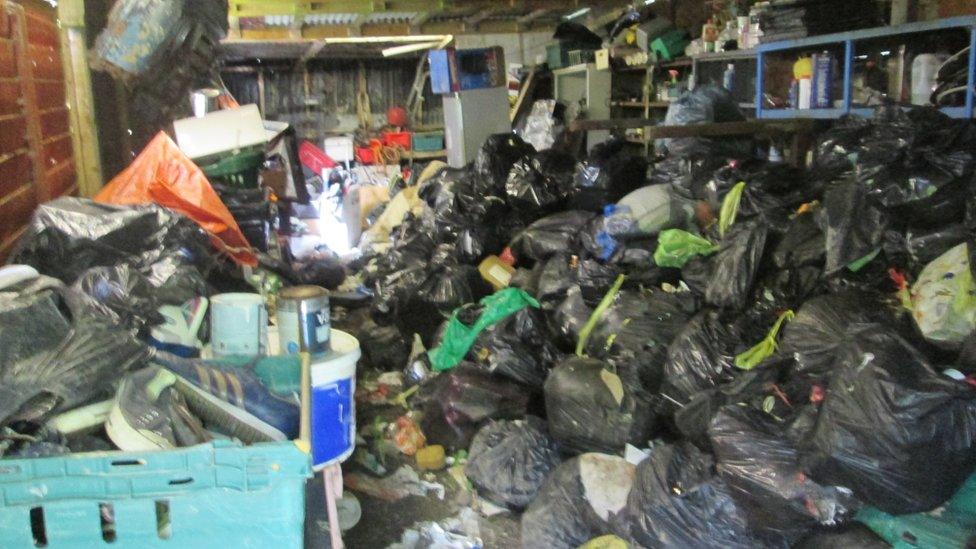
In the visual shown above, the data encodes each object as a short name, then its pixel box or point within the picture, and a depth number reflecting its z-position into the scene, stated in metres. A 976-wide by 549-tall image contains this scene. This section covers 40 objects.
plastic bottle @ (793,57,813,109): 4.50
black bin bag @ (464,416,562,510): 2.92
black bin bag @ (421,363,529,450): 3.33
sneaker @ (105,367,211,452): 1.32
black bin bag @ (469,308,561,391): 3.34
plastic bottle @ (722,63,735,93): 5.82
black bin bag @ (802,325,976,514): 1.83
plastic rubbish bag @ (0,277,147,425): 1.35
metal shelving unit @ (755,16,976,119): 3.36
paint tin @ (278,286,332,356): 2.12
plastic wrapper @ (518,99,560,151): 7.01
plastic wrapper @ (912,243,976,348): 2.19
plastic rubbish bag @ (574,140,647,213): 4.12
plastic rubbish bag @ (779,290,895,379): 2.38
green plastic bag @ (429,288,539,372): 3.59
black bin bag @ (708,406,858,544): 2.03
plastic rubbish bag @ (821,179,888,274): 2.67
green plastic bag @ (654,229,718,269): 3.34
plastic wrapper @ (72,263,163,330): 1.96
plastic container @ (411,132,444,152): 9.09
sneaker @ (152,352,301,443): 1.46
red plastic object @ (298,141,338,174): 8.45
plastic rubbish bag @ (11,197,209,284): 2.34
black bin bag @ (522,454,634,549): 2.55
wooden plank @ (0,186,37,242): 2.47
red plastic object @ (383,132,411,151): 9.06
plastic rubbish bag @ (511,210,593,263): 4.03
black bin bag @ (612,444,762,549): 2.20
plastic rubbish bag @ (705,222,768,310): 2.89
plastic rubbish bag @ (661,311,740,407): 2.68
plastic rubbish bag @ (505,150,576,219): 4.42
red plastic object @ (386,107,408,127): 9.24
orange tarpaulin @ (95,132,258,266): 3.23
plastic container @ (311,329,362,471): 2.17
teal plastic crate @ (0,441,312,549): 1.16
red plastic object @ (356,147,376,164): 9.04
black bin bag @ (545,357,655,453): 2.81
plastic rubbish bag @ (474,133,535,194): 4.80
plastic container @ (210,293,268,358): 1.93
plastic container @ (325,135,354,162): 9.03
